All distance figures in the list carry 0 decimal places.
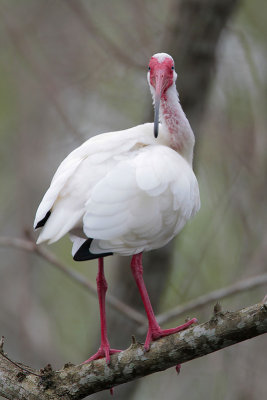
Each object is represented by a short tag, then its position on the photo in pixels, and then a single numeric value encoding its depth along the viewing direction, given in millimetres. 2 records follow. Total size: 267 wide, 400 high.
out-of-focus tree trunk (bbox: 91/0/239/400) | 16547
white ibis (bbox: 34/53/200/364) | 8977
